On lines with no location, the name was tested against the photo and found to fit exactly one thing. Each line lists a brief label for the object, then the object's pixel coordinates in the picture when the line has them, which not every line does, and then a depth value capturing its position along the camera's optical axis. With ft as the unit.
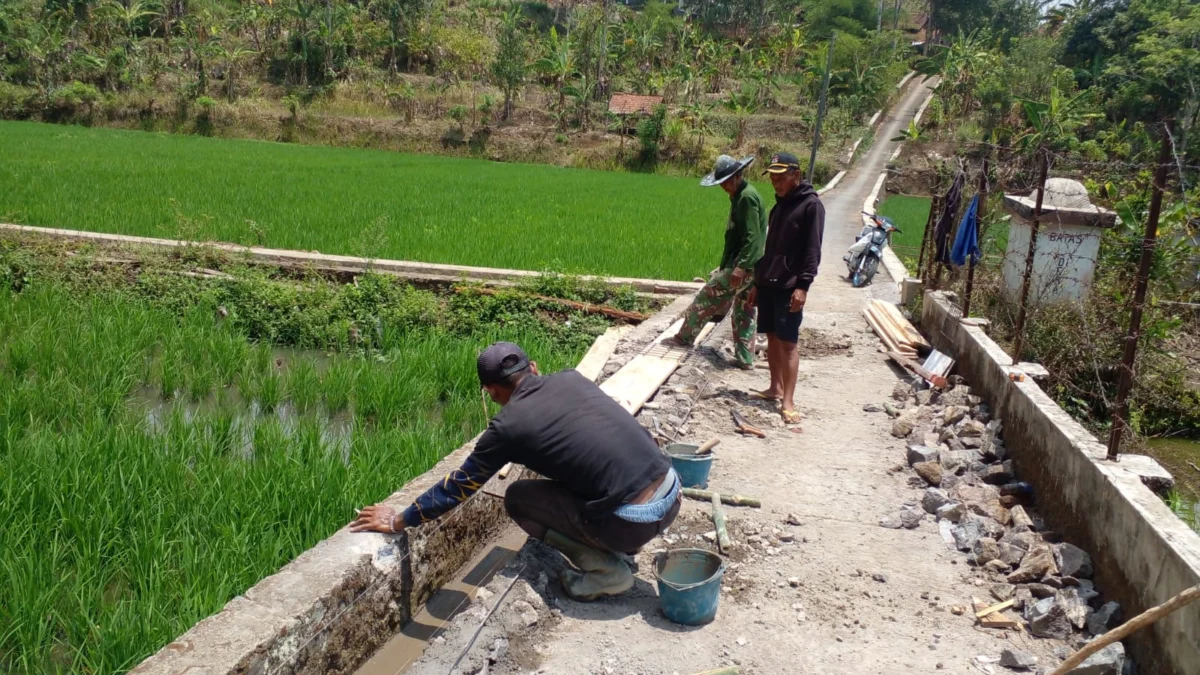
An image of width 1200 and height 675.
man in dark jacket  17.04
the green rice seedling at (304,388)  17.76
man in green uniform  19.13
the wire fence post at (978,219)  21.50
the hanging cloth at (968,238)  23.04
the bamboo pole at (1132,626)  7.89
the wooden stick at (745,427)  17.24
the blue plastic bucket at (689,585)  10.30
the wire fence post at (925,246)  29.66
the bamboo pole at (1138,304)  11.60
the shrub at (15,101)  104.47
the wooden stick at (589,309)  25.82
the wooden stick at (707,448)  15.25
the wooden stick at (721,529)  12.31
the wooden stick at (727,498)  13.92
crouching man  9.77
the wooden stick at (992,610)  10.69
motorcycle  34.65
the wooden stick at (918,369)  20.06
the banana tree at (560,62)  112.88
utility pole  120.06
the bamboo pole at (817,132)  75.42
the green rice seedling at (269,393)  17.67
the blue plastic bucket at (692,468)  14.32
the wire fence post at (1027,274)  17.04
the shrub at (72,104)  104.47
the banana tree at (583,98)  108.06
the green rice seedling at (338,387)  17.83
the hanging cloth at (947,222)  25.61
